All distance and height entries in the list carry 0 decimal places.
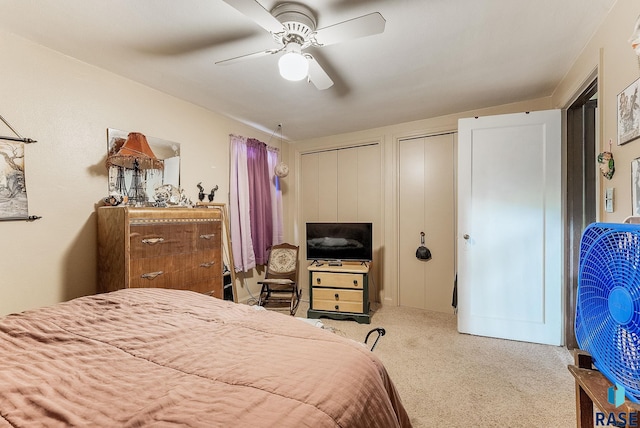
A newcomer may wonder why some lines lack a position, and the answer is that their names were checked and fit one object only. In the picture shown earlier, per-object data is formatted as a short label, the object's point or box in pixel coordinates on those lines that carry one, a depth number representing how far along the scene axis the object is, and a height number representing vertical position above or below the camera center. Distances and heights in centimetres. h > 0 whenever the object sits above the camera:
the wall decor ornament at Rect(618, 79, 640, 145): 137 +48
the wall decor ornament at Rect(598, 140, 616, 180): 160 +26
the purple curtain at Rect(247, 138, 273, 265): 391 +21
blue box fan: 70 -25
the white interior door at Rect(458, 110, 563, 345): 262 -15
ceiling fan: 145 +100
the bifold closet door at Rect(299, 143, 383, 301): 409 +35
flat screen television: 363 -39
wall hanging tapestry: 188 +23
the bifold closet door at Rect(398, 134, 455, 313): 360 -10
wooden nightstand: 331 -95
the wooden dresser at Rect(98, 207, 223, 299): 212 -29
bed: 68 -48
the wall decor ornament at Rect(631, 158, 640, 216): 136 +12
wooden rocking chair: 391 -88
